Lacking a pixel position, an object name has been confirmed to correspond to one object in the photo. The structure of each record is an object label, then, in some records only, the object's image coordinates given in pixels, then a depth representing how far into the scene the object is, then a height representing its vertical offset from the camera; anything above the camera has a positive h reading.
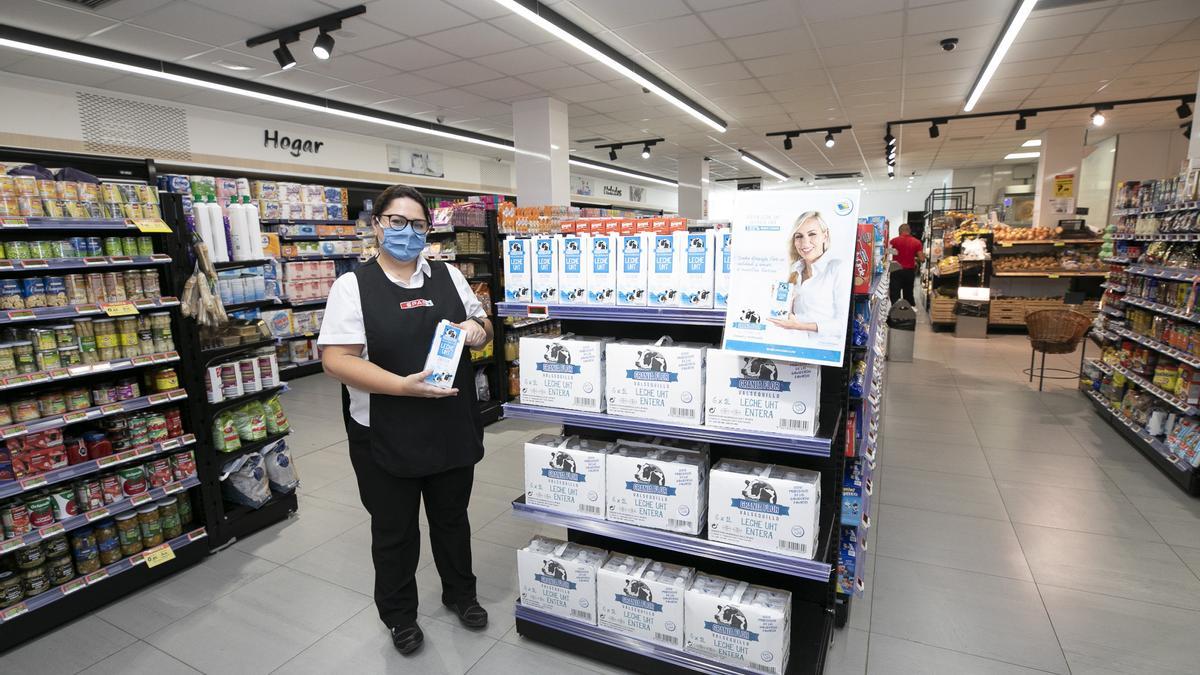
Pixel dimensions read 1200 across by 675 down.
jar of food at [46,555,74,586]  2.88 -1.54
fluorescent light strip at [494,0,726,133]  4.72 +1.94
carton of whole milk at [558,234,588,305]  2.42 -0.09
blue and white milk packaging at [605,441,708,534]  2.24 -0.94
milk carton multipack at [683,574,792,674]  2.10 -1.38
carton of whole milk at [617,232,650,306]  2.30 -0.08
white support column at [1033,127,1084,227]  10.81 +1.49
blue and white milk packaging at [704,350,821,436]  2.02 -0.53
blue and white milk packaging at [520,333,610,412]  2.39 -0.51
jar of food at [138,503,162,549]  3.20 -1.47
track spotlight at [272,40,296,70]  5.10 +1.72
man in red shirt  10.06 -0.32
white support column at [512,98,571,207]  7.93 +1.36
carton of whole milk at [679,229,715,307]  2.18 -0.09
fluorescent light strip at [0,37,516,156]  5.09 +1.86
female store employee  2.26 -0.59
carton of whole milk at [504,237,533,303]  2.54 -0.09
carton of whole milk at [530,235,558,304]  2.48 -0.09
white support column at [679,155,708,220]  14.06 +1.49
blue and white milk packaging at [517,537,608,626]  2.44 -1.39
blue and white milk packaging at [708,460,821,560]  2.05 -0.94
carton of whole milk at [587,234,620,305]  2.37 -0.08
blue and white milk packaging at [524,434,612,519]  2.39 -0.94
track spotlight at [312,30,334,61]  4.80 +1.72
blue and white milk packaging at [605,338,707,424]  2.20 -0.51
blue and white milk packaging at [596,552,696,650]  2.28 -1.39
